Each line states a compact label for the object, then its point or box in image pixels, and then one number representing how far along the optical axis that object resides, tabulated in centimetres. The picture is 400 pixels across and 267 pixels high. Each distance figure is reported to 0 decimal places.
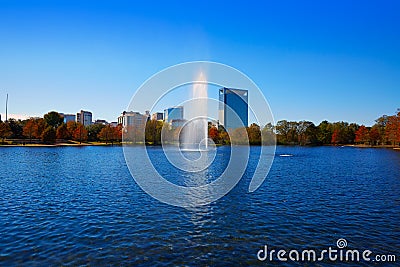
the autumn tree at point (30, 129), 10262
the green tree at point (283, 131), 15275
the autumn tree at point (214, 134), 13225
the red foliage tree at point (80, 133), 11814
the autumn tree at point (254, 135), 13838
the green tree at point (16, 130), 11888
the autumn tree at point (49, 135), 9841
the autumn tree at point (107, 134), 12644
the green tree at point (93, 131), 13325
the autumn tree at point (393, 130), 11146
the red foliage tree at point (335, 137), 15312
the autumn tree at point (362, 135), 13988
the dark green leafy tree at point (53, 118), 14350
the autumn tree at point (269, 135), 14216
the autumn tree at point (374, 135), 13488
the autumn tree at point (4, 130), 9717
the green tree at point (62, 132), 11231
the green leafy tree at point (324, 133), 15775
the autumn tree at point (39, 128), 10308
